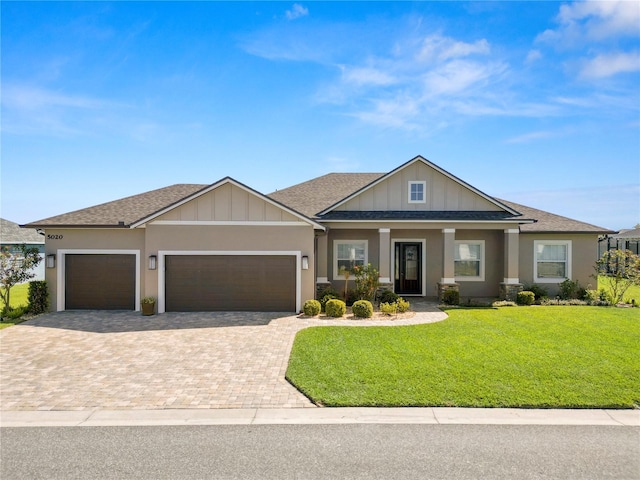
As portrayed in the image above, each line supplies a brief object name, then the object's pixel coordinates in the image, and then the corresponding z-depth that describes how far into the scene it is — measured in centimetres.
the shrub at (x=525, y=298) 1560
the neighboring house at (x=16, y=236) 3097
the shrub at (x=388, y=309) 1351
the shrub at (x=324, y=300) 1432
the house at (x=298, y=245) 1395
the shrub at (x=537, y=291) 1633
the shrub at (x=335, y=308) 1323
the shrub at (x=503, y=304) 1526
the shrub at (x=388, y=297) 1479
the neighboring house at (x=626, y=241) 3472
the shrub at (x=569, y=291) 1659
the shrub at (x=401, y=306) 1391
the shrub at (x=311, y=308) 1340
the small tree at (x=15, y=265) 1377
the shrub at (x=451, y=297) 1534
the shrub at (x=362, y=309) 1306
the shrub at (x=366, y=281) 1502
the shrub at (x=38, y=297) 1392
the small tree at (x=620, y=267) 1561
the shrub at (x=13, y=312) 1322
